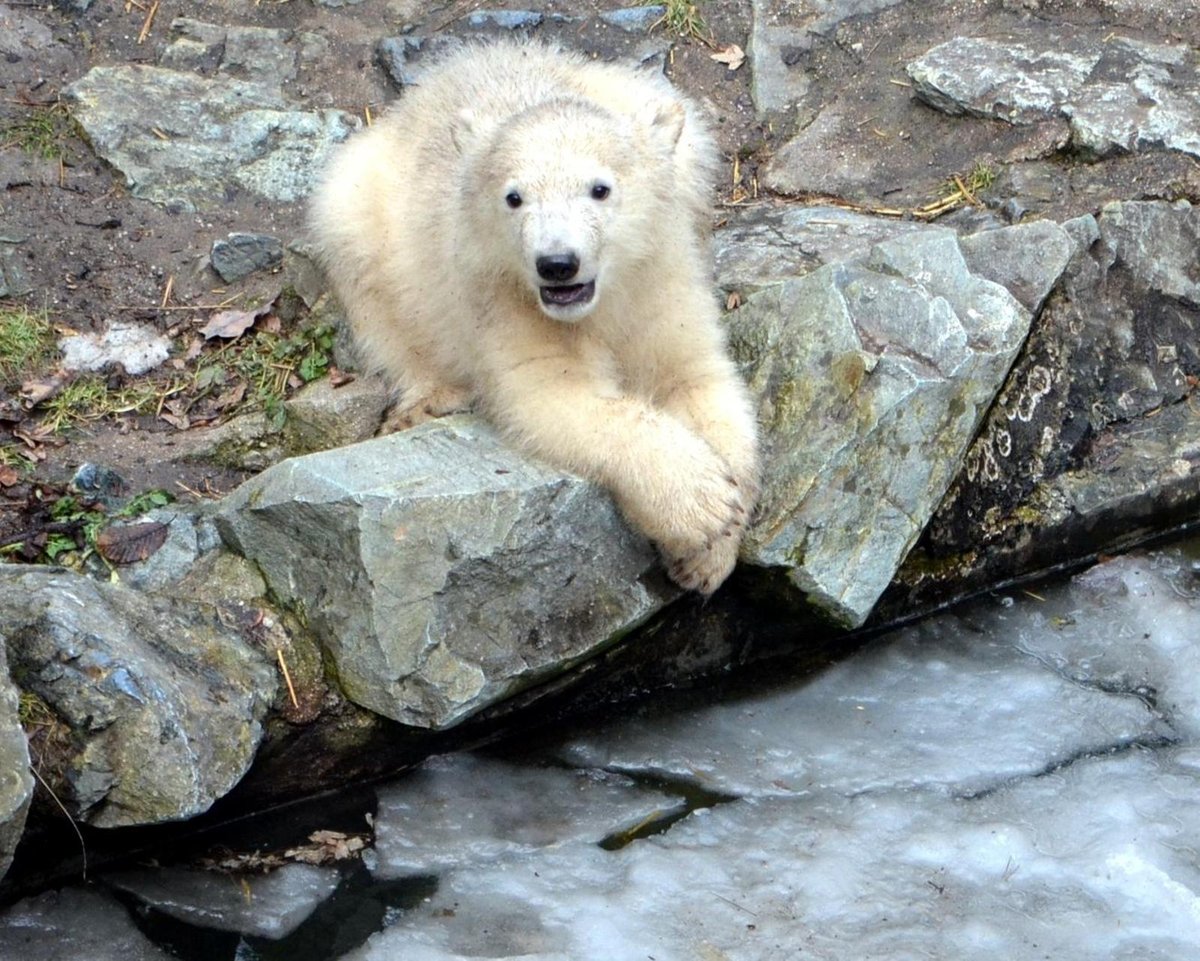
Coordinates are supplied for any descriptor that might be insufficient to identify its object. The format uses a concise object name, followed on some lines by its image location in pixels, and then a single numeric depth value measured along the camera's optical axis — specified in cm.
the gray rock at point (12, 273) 1417
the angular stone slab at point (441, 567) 1045
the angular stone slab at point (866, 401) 1133
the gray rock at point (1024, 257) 1239
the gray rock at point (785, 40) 1644
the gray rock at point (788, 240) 1353
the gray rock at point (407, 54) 1658
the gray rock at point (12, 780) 852
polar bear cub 1081
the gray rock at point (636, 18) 1700
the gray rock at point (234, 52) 1652
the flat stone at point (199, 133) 1546
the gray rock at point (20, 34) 1625
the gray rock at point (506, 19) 1702
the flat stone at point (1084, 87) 1486
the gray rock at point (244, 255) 1462
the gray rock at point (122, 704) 947
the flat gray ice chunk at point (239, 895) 966
